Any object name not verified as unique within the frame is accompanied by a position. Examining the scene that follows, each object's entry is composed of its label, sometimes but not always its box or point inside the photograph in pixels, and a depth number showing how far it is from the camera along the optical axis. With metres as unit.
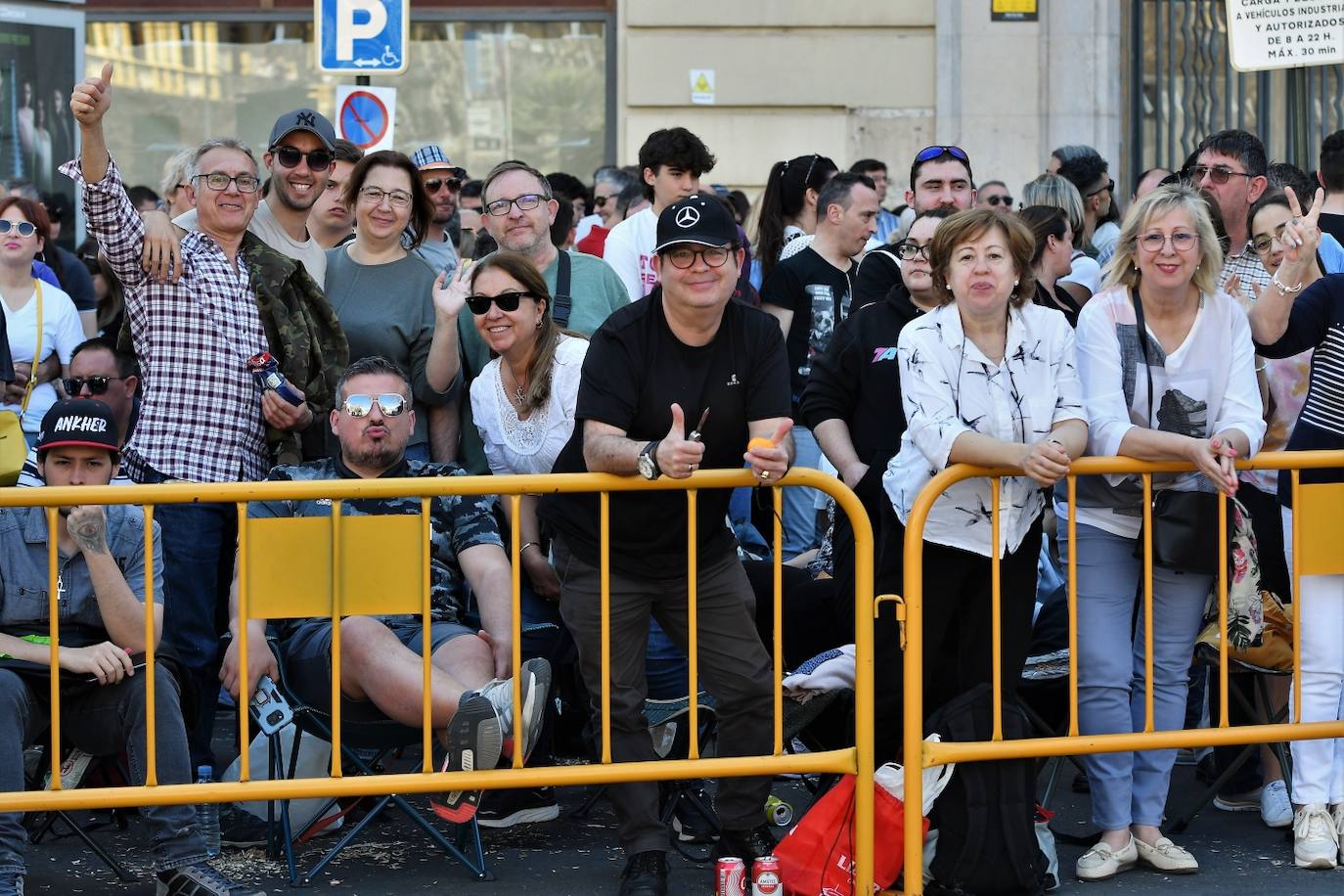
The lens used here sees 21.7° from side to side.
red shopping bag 10.51
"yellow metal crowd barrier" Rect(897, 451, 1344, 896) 10.59
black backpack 10.64
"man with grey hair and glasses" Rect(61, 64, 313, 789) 12.27
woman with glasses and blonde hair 11.23
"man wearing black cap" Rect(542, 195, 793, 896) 10.54
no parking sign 18.40
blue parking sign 17.71
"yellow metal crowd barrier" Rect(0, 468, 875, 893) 10.23
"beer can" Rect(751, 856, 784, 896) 10.51
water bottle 11.07
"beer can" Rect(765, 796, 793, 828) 11.88
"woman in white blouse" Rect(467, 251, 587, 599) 12.25
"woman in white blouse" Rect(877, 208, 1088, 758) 10.89
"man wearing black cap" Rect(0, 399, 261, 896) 10.59
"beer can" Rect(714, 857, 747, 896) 10.51
